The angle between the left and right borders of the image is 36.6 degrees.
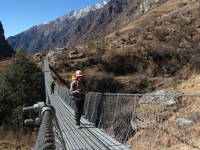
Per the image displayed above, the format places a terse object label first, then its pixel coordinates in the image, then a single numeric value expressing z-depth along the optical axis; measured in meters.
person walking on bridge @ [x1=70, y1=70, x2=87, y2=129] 8.85
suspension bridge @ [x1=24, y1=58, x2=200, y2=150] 7.04
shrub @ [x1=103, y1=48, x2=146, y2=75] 38.91
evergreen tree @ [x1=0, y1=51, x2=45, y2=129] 30.09
